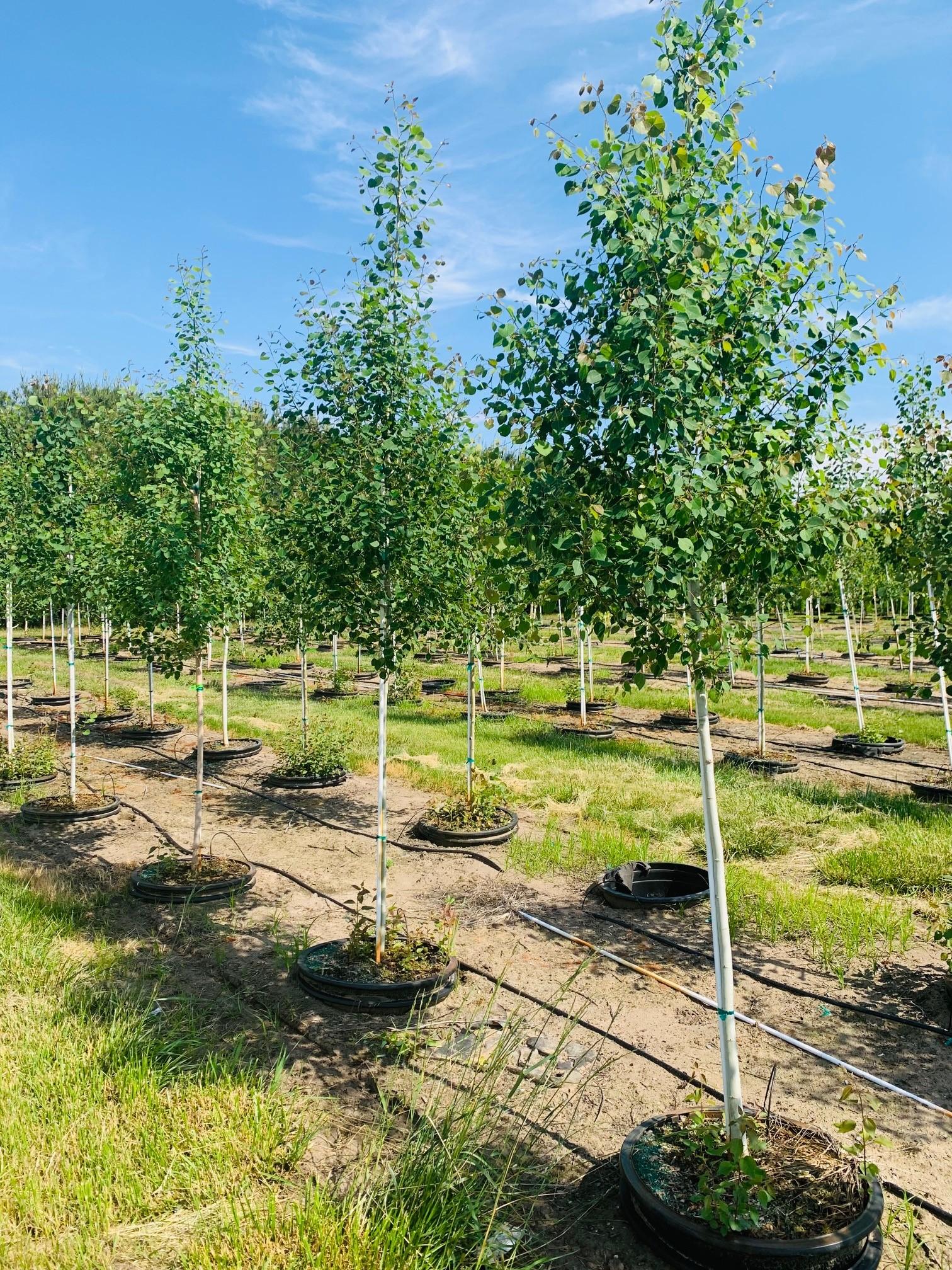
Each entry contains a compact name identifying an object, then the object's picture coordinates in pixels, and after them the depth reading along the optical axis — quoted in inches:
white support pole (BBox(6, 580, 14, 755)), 469.1
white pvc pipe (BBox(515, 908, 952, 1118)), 173.3
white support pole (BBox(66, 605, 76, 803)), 400.8
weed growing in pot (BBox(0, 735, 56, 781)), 462.0
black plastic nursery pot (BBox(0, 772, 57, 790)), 446.9
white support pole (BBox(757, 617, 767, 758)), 517.1
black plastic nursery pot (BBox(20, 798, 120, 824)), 393.4
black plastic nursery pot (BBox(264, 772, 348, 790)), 460.8
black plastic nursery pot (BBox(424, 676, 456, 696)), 900.0
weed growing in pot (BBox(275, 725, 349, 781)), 468.1
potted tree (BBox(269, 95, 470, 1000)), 224.5
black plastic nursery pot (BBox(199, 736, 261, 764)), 543.8
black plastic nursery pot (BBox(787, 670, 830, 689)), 885.8
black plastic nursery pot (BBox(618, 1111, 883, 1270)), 121.4
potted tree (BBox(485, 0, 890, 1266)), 128.6
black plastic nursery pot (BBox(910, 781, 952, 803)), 428.5
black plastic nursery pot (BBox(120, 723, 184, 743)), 608.4
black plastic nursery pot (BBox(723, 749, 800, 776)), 498.0
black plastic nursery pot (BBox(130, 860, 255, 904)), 291.7
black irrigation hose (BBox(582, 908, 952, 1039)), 201.2
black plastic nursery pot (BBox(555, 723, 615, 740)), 600.4
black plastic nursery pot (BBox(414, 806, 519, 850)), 355.3
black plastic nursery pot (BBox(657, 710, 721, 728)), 669.3
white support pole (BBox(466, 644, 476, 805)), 388.1
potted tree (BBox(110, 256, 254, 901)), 293.1
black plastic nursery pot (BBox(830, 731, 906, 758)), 547.8
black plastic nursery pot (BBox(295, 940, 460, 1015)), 211.3
